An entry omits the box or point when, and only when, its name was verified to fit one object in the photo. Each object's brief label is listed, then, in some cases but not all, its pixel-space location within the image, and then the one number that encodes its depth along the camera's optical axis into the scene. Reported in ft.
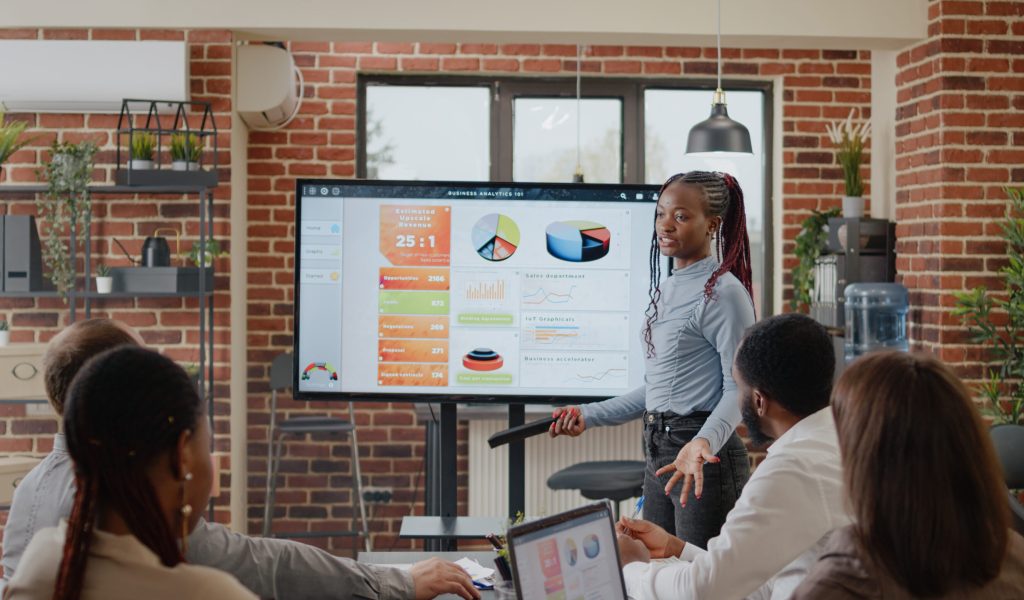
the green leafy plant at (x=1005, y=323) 13.62
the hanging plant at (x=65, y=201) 13.60
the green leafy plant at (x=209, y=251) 14.26
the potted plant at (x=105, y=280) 13.84
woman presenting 7.89
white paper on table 6.73
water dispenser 14.78
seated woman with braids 3.89
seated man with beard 5.48
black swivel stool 13.85
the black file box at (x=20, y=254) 13.64
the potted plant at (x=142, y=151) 13.66
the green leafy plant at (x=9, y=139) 13.37
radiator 17.26
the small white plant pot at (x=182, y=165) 13.74
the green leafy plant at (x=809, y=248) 16.96
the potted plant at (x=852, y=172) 15.61
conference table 7.19
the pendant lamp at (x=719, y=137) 13.38
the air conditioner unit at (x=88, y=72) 13.85
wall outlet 17.53
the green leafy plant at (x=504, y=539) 6.14
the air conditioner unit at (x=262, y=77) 14.97
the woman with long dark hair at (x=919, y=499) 3.95
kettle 13.96
